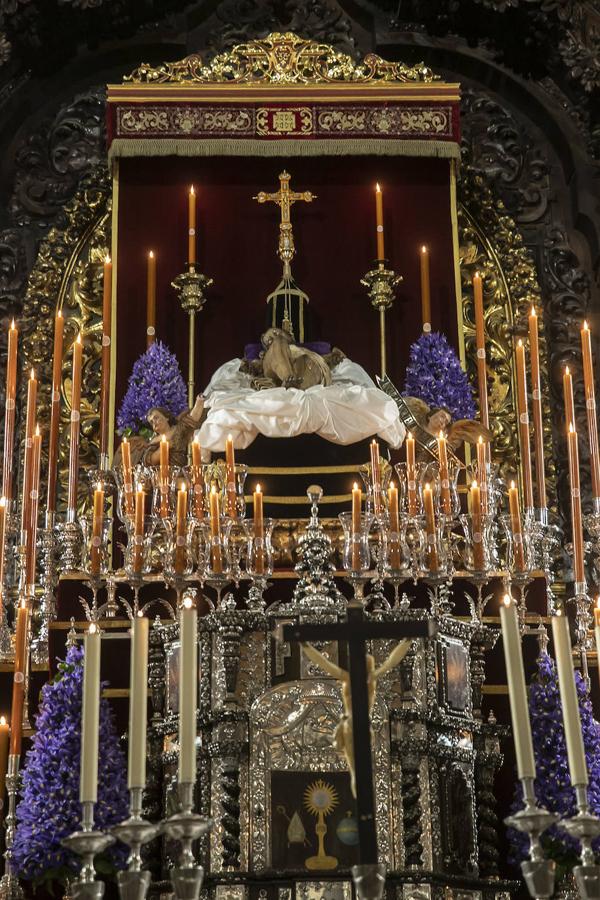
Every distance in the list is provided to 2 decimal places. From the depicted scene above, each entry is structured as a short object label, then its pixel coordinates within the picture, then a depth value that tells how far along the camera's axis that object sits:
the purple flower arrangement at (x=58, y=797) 7.58
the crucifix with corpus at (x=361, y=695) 4.72
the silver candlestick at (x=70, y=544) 9.24
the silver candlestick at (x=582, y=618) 9.20
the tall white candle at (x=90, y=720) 4.80
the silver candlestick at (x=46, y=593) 9.09
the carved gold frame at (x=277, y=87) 11.44
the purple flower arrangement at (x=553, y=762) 7.81
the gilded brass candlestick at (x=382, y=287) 11.16
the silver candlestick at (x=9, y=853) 7.86
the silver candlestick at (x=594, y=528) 9.73
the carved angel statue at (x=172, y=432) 9.48
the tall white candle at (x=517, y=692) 4.81
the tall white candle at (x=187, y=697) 4.80
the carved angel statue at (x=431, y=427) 9.60
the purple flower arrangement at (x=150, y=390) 10.04
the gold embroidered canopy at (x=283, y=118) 11.40
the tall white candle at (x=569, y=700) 4.79
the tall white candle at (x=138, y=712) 4.83
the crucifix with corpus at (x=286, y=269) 10.71
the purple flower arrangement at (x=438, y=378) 10.20
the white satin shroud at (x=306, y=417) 9.42
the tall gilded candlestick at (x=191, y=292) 11.11
